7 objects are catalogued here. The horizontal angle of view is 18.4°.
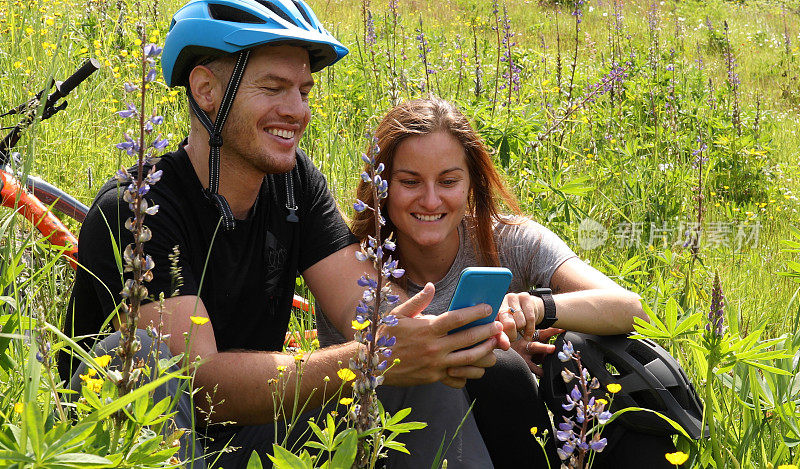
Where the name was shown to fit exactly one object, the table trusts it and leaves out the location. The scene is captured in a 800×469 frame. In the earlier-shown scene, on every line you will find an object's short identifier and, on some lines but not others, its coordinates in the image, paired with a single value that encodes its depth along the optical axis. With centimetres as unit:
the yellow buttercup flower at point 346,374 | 286
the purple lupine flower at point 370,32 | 438
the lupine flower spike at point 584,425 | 284
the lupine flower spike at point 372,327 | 278
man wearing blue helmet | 309
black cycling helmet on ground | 311
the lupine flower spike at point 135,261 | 256
